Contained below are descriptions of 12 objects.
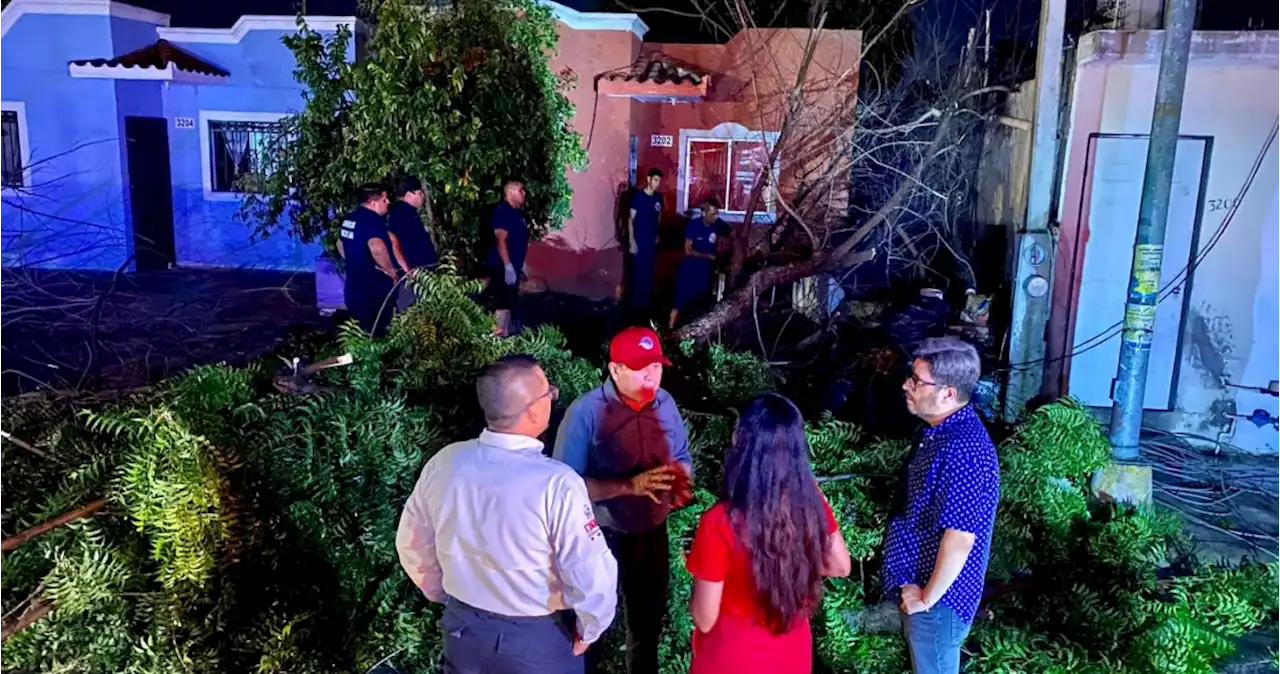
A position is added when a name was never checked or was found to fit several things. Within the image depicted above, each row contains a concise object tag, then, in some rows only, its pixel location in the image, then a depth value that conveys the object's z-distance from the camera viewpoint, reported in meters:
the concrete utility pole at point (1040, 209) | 6.88
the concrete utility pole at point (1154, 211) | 5.10
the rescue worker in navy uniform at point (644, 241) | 11.09
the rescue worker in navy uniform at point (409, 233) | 7.29
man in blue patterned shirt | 2.91
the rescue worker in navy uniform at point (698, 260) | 10.17
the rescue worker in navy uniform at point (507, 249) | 8.61
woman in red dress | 2.56
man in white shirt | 2.71
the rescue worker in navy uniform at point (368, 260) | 7.07
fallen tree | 3.70
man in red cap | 3.43
